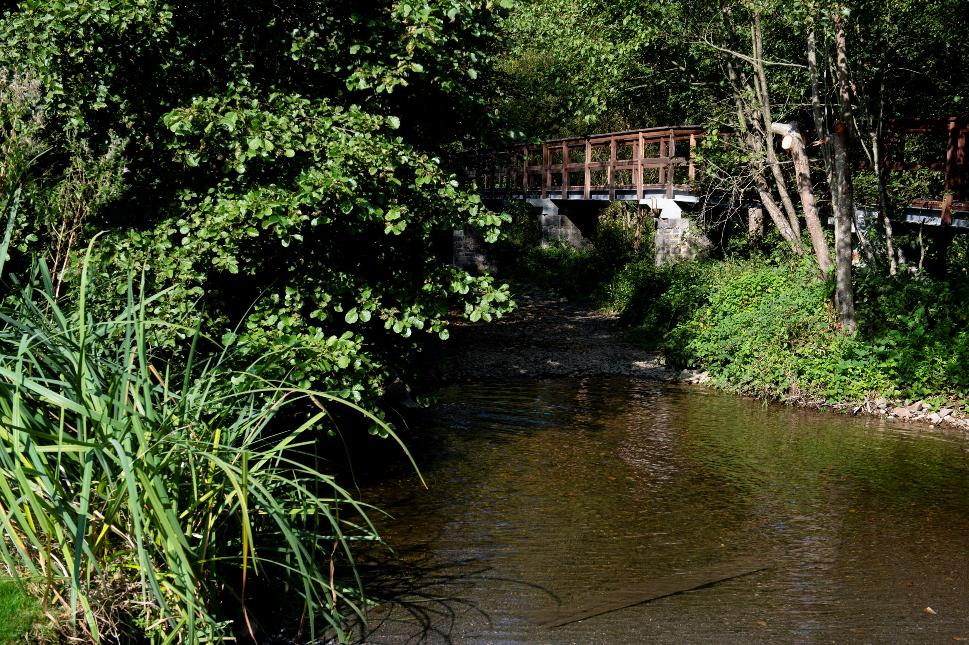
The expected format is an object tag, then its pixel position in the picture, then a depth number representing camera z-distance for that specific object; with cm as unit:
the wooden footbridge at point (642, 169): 1224
